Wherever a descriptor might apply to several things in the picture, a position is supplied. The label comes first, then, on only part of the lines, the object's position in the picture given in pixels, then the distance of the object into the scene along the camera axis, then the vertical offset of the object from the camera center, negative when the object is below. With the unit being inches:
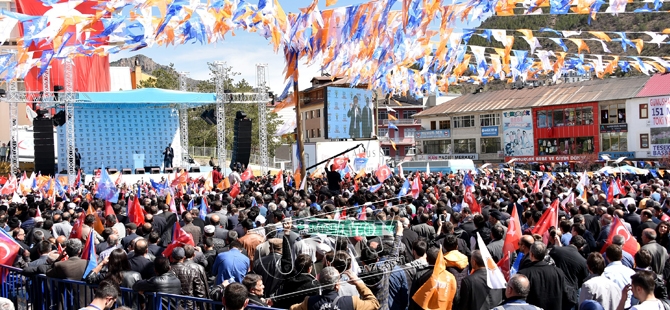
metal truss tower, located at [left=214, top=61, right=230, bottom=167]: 1154.7 +75.0
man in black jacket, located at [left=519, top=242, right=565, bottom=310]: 223.1 -51.9
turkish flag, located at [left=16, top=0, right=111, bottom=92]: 1584.6 +234.6
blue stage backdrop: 1379.2 +50.8
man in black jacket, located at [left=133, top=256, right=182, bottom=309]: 234.8 -47.5
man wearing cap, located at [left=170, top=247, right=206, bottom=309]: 247.0 -49.1
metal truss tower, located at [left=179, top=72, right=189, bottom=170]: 1385.3 +71.8
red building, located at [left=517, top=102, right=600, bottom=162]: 1842.0 +25.4
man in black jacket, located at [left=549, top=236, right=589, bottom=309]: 253.6 -50.6
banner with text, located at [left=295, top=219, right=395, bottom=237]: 296.4 -38.2
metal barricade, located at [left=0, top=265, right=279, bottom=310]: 233.0 -56.3
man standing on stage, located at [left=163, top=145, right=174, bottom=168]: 1373.0 -2.3
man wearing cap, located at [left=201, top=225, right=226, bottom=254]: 318.3 -44.8
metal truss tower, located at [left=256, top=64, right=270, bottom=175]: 1124.5 +78.8
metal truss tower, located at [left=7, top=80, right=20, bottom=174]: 1061.8 +75.6
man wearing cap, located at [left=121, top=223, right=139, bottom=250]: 333.4 -42.6
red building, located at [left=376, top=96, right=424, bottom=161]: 2721.5 +89.3
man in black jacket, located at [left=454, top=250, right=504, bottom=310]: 215.9 -51.1
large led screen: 1475.0 +84.7
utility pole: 656.1 +10.1
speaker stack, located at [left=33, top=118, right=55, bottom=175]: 1150.3 +25.2
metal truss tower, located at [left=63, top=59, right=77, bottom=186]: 1121.4 +83.3
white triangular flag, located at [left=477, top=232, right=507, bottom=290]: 211.9 -44.1
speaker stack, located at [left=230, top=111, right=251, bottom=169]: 1224.2 +22.4
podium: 1406.3 -10.8
